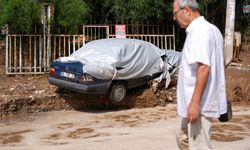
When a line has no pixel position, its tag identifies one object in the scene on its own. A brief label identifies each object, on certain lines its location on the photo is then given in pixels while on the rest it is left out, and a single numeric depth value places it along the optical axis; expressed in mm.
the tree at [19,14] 13070
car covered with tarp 10555
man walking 3414
